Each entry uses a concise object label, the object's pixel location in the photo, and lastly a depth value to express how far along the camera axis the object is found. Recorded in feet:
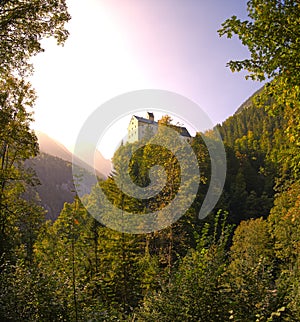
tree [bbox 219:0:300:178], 15.34
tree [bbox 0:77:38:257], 29.30
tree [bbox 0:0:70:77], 21.84
